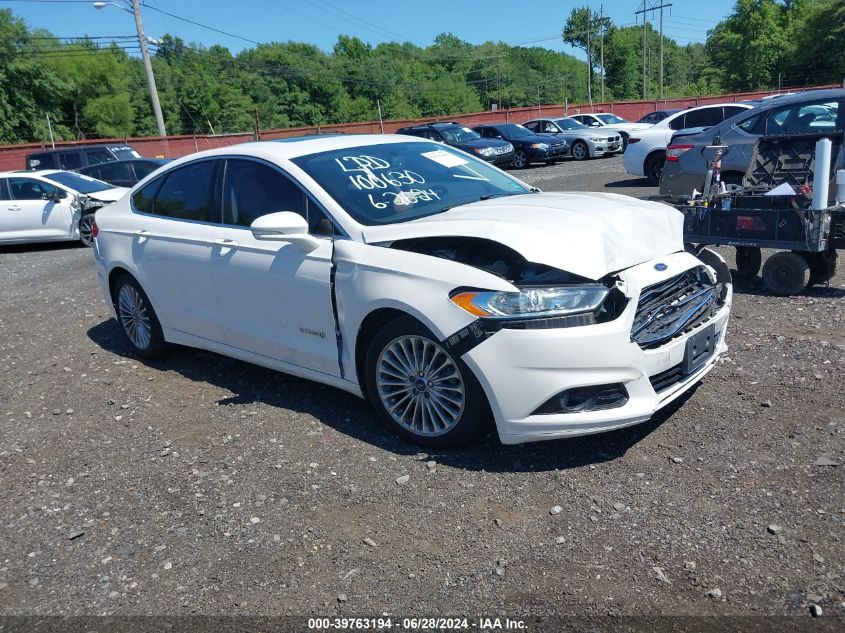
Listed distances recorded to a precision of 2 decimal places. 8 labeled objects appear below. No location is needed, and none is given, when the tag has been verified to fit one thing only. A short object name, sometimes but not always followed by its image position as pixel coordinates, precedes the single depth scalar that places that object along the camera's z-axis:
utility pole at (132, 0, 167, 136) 30.02
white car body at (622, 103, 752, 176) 15.30
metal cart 6.17
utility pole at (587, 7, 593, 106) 72.78
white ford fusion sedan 3.53
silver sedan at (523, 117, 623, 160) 24.59
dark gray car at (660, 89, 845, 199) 9.30
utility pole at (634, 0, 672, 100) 65.69
